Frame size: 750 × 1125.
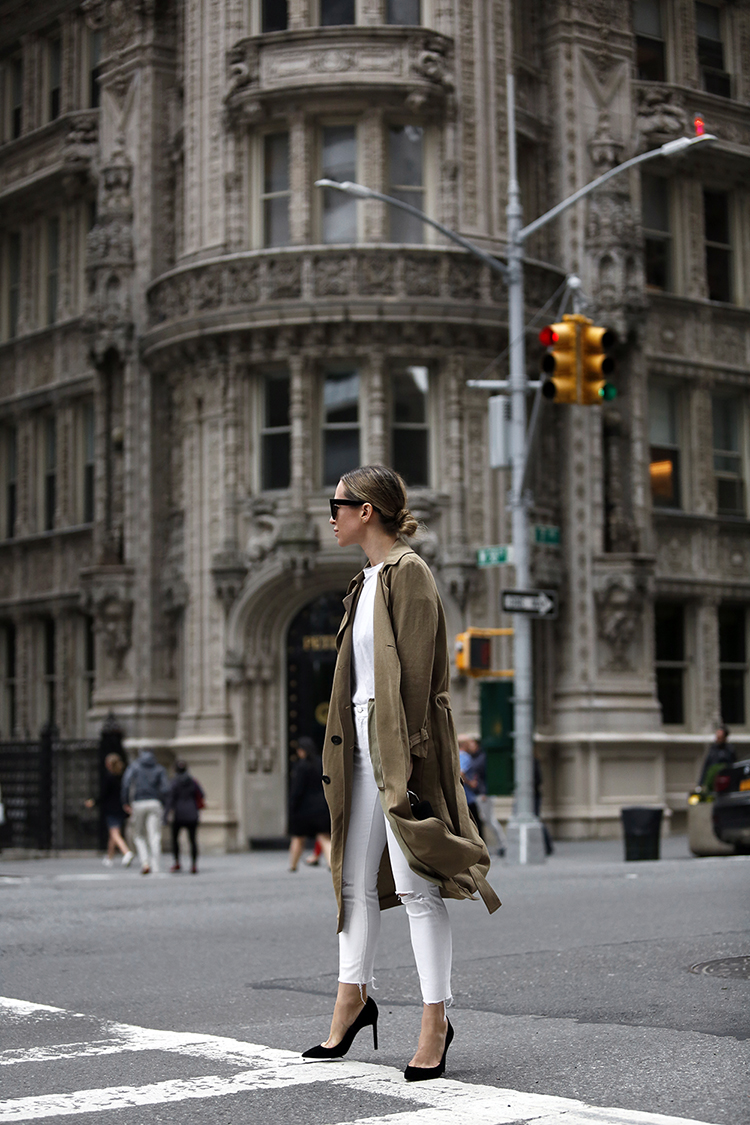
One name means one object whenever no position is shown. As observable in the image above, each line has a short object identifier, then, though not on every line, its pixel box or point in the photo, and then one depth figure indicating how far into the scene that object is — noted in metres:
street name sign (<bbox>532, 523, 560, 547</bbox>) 22.31
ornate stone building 27.53
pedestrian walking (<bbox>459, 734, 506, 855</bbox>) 22.73
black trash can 20.47
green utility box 22.97
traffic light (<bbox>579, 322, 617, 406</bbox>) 17.94
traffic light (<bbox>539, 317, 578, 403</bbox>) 17.91
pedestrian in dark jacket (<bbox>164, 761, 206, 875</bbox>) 21.56
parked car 19.20
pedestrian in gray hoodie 22.22
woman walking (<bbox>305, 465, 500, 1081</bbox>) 5.56
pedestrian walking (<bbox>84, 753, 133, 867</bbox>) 24.33
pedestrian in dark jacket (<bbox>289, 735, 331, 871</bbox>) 20.50
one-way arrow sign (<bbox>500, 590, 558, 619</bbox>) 20.73
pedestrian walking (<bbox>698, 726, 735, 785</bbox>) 23.05
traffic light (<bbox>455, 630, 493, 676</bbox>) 21.95
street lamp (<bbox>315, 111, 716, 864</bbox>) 20.62
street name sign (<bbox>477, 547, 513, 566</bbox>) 22.23
